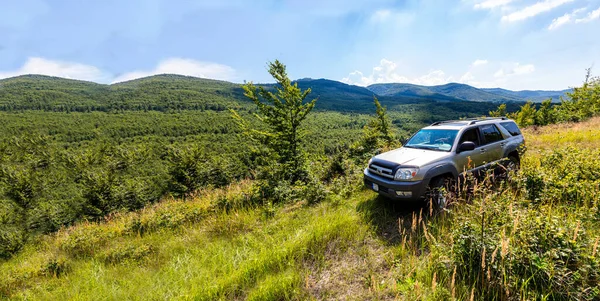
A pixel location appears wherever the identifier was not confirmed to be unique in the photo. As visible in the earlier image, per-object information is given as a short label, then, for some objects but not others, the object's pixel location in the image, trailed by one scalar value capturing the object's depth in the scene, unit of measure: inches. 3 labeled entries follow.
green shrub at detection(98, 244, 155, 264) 183.6
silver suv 173.6
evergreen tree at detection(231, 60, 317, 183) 409.7
